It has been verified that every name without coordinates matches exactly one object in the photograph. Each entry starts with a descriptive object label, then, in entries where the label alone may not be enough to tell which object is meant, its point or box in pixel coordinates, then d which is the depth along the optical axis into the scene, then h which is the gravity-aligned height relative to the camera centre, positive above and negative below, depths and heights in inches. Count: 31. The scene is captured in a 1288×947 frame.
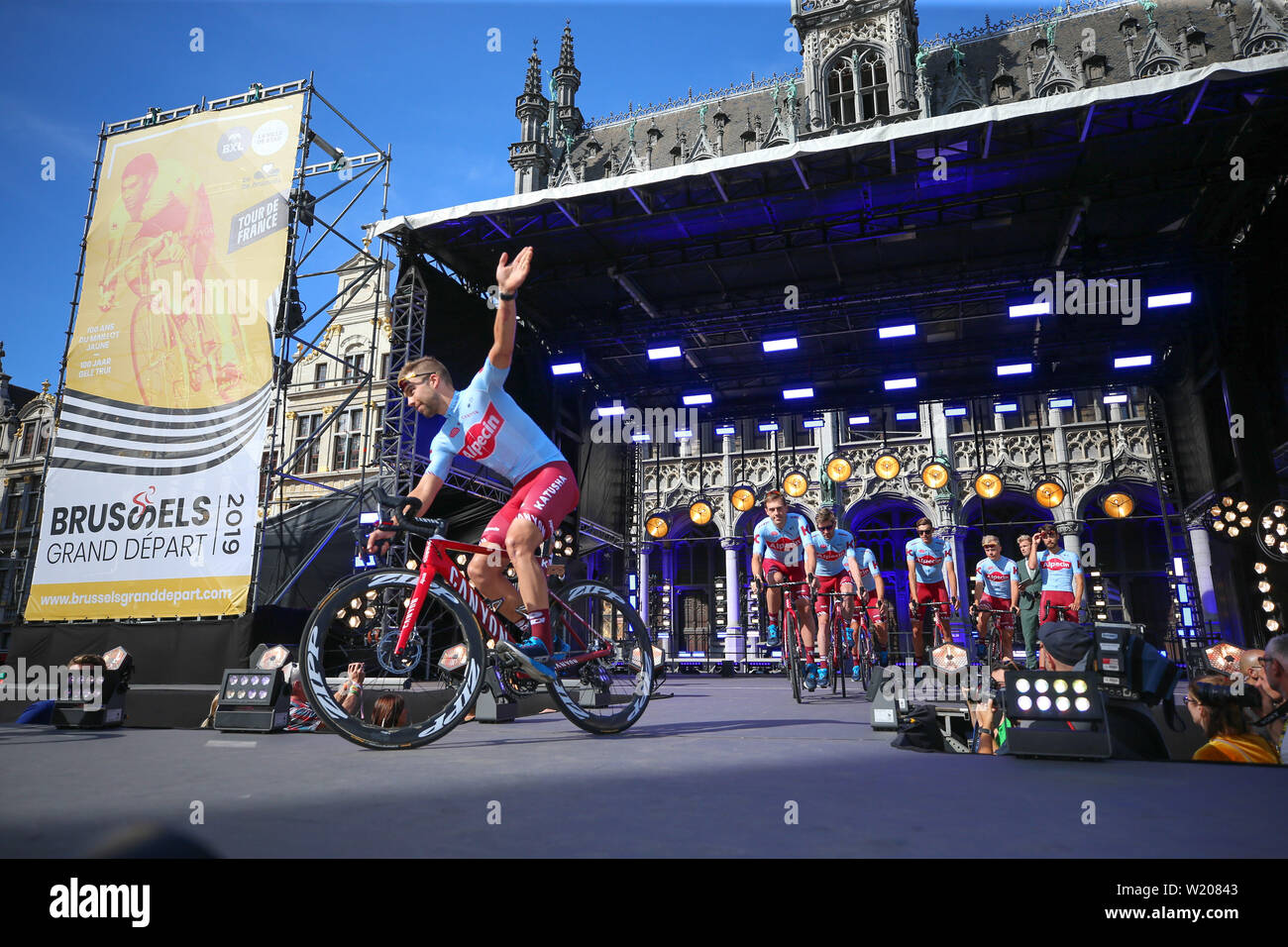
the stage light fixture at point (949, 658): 331.6 -17.7
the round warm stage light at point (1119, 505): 767.1 +110.0
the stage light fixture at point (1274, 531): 513.3 +55.1
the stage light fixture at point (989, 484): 788.0 +136.4
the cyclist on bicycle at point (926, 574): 464.1 +27.2
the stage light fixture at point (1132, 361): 648.4 +214.0
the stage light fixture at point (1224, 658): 352.2 -21.3
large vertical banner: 477.4 +168.1
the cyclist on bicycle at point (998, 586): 474.9 +18.9
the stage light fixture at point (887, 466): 791.1 +156.9
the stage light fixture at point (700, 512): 859.4 +123.8
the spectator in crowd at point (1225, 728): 144.1 -23.6
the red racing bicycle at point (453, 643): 152.1 -4.1
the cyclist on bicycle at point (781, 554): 345.7 +30.3
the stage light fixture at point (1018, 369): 650.2 +211.1
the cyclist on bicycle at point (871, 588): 362.3 +16.2
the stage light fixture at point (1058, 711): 132.1 -16.8
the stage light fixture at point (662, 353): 613.3 +216.1
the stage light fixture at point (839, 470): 818.2 +160.8
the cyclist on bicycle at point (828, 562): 364.8 +27.7
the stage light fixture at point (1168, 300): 536.1 +219.7
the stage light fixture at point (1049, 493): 793.6 +128.5
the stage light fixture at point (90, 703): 206.2 -19.8
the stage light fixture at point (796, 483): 824.3 +148.1
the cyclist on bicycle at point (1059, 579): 427.8 +20.6
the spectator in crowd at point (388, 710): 199.9 -22.1
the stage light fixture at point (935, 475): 820.8 +153.5
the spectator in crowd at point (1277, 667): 164.1 -11.7
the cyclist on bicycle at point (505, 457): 172.6 +40.8
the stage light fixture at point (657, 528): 858.8 +106.1
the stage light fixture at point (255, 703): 188.9 -18.6
